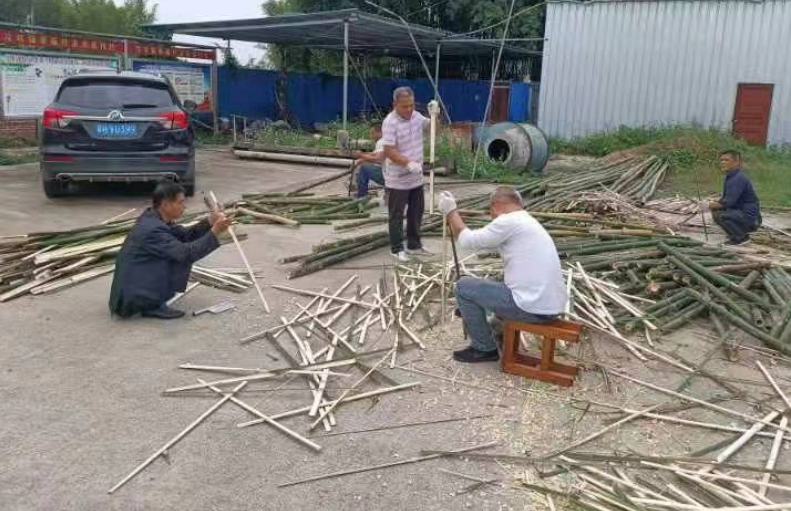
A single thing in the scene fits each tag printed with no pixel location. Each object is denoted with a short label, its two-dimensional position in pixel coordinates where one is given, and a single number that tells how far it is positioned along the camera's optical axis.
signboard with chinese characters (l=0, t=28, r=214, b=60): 14.60
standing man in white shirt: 7.32
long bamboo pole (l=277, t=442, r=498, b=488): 3.52
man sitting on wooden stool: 4.52
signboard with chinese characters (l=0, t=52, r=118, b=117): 14.23
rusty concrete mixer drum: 14.48
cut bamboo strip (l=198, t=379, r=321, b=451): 3.81
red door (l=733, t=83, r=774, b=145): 18.81
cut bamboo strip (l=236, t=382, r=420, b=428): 4.05
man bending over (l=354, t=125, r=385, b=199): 10.44
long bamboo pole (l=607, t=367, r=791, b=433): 4.18
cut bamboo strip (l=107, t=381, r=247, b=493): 3.48
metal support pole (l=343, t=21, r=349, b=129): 15.08
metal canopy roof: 15.93
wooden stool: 4.52
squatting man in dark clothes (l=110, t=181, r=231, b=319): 5.42
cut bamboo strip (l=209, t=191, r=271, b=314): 5.93
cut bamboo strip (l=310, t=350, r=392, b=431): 4.06
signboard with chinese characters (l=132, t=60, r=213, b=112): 18.06
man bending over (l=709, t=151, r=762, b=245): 8.45
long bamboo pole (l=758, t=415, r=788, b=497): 3.41
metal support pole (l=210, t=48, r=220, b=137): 20.48
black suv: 9.52
